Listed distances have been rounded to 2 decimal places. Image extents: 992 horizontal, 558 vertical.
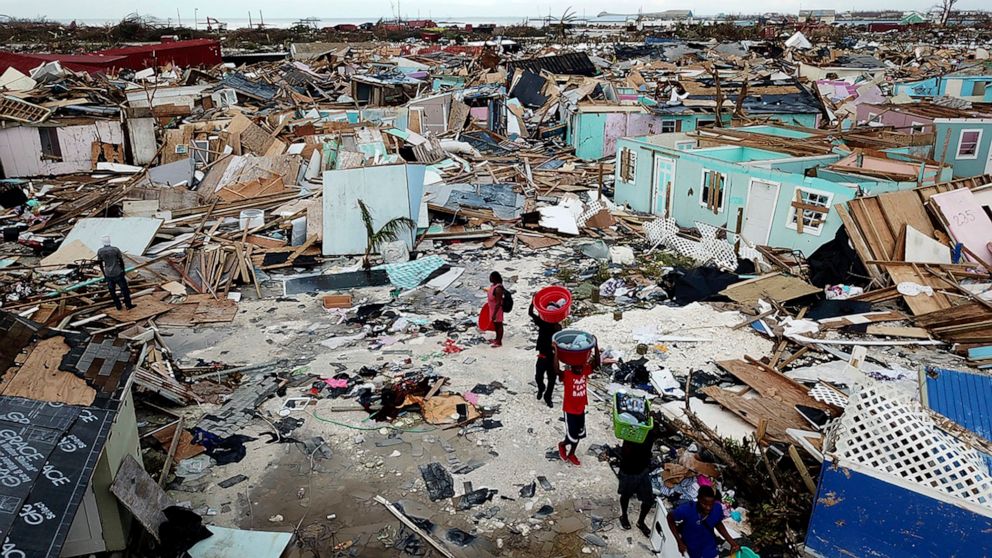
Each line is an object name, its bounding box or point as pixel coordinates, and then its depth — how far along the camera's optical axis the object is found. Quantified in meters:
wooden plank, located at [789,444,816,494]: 6.06
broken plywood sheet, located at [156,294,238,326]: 11.39
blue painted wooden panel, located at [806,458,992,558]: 4.87
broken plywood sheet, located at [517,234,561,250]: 15.28
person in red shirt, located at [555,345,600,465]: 6.70
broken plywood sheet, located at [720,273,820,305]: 11.34
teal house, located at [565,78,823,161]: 24.14
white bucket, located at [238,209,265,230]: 15.80
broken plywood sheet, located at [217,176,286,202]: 17.77
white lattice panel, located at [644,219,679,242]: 14.77
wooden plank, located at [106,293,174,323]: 11.12
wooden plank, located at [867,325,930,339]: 10.17
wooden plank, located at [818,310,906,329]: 10.39
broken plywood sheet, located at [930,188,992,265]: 11.84
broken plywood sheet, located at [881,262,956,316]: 10.63
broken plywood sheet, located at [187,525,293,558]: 5.43
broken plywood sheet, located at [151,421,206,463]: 7.29
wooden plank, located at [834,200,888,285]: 11.55
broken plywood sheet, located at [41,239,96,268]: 13.59
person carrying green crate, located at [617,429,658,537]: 5.88
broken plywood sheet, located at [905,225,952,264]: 11.55
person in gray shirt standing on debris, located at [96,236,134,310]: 11.04
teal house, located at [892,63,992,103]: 28.28
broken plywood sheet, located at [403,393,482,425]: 8.02
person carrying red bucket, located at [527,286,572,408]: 8.02
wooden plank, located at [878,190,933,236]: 11.95
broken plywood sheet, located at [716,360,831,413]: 8.02
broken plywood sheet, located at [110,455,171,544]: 5.11
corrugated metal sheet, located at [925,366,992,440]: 5.92
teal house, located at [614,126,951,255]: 12.98
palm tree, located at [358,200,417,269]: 14.11
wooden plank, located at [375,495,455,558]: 5.87
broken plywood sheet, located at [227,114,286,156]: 20.86
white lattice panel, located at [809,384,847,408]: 7.68
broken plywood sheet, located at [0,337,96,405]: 5.00
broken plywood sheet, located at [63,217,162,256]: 14.22
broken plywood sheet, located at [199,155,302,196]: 18.39
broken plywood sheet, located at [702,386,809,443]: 7.32
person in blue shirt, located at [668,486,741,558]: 5.06
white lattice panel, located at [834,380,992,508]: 4.95
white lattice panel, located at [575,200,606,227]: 16.70
